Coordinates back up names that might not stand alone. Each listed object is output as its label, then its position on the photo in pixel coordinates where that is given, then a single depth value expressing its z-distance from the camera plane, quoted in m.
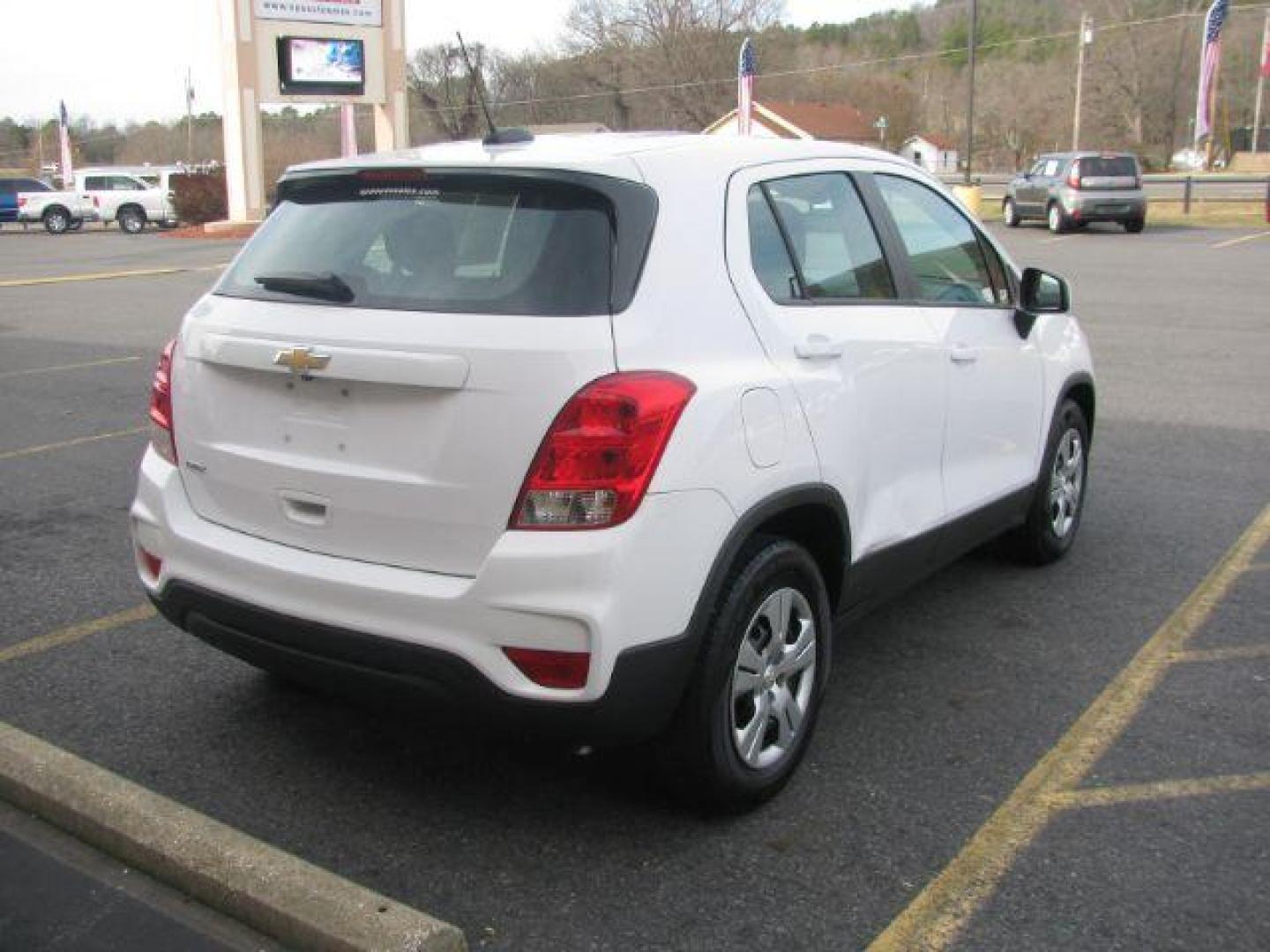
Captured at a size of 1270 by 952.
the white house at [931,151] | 94.44
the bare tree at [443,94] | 58.34
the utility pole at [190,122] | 80.50
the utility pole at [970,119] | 42.84
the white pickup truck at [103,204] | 40.38
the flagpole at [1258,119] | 72.18
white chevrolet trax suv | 2.92
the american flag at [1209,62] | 34.16
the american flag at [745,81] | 36.16
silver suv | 27.70
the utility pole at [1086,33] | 44.72
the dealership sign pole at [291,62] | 33.75
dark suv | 41.75
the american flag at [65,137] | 54.09
